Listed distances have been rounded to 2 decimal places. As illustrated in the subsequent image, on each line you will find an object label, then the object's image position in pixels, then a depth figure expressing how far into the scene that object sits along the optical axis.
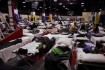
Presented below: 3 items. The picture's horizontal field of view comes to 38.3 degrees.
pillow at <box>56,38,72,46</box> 5.94
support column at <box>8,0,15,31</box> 8.53
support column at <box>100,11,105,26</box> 16.07
